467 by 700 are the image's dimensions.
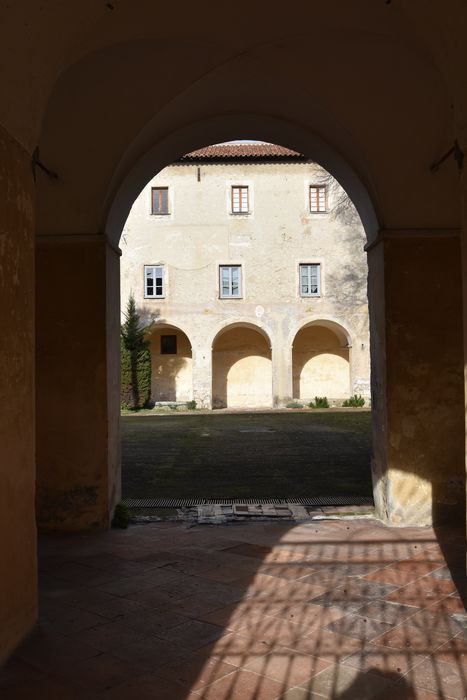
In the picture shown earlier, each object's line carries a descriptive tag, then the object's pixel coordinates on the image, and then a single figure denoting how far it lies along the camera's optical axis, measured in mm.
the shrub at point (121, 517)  6602
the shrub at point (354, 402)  24984
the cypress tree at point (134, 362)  24750
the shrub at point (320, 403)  24984
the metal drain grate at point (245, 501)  7406
